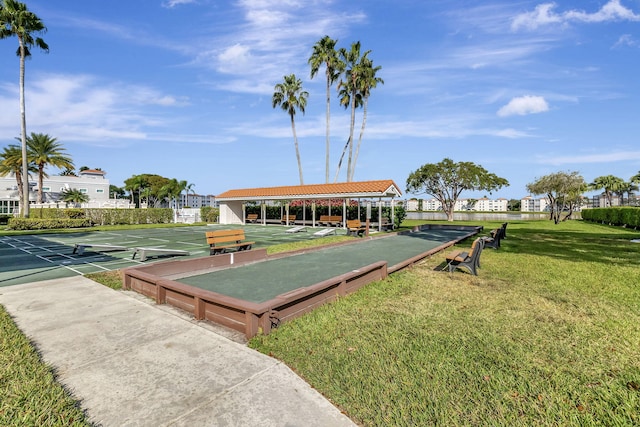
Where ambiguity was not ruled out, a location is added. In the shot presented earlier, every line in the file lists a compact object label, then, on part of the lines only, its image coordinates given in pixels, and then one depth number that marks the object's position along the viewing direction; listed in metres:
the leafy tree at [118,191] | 100.89
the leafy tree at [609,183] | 68.37
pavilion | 21.53
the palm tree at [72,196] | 48.84
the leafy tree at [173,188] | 70.62
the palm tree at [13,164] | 39.22
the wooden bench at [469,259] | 7.57
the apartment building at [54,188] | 44.75
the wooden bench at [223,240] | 10.16
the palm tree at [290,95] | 40.25
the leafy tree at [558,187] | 34.84
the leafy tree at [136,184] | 78.56
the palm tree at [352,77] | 34.72
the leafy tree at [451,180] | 43.62
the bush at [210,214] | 34.97
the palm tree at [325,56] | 35.96
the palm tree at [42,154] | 38.91
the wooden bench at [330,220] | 26.19
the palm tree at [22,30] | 23.09
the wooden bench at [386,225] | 22.48
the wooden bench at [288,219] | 28.96
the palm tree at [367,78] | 34.69
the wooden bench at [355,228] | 18.25
